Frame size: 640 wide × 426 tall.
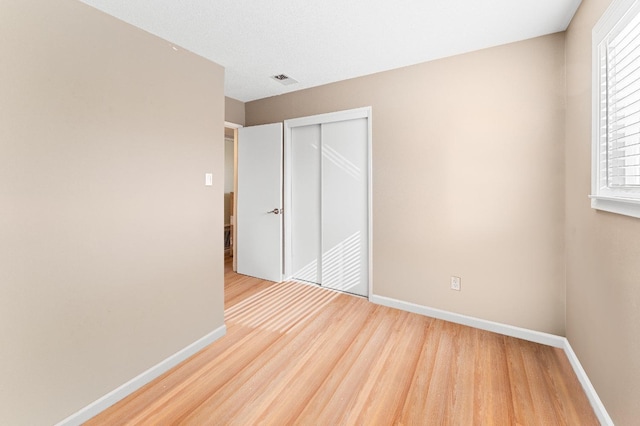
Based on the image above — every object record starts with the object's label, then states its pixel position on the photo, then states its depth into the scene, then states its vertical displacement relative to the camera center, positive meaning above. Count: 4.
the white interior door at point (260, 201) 3.64 +0.10
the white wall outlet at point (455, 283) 2.60 -0.69
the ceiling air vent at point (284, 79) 2.94 +1.40
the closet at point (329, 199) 3.17 +0.11
